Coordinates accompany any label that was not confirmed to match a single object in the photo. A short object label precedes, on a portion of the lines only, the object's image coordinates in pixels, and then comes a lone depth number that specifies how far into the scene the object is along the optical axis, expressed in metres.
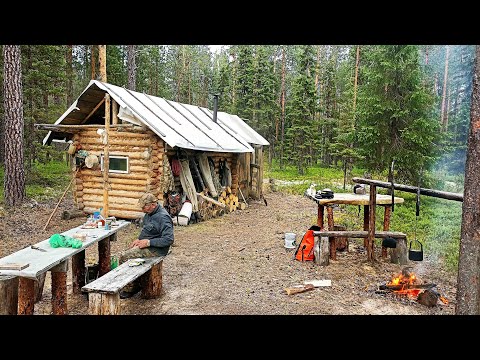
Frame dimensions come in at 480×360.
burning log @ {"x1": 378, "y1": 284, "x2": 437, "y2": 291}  6.47
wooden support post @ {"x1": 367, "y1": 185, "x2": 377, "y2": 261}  7.98
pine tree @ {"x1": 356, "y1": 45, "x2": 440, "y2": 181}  14.92
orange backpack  8.53
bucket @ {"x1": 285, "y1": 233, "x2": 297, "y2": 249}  9.49
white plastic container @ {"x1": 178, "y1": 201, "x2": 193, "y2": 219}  12.35
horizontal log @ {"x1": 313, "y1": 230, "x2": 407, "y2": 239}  8.19
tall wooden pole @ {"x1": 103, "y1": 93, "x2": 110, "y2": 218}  11.30
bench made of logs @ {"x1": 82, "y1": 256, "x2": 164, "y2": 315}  4.81
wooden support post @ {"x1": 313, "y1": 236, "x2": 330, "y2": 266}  8.12
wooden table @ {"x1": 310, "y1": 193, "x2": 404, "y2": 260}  8.48
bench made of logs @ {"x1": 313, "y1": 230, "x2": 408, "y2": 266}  8.14
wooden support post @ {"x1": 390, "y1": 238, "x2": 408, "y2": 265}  8.30
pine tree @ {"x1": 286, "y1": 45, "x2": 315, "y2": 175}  28.06
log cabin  11.67
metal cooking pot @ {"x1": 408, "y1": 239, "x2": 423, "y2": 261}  7.01
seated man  6.16
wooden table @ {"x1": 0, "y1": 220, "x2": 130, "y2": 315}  4.48
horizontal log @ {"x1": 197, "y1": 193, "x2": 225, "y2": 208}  13.38
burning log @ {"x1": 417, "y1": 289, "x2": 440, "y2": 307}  5.96
